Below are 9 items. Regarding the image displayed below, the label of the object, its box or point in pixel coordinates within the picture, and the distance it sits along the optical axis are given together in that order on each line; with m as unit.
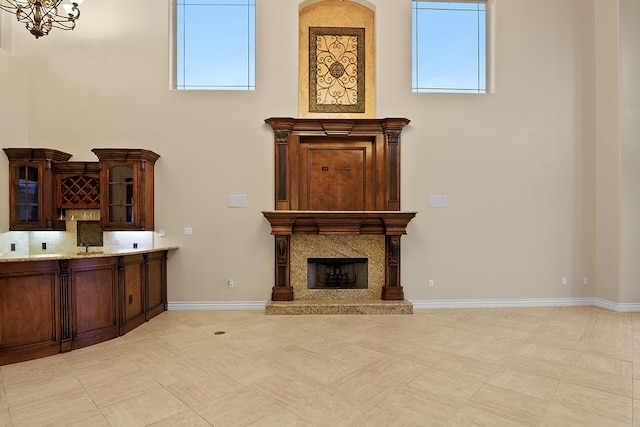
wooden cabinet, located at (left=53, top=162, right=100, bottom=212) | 4.79
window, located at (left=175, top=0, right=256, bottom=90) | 5.30
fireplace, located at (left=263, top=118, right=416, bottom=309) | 4.86
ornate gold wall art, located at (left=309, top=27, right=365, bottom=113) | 5.43
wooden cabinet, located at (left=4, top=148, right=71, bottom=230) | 4.61
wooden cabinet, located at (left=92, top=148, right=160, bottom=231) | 4.62
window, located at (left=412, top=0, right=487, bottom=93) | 5.43
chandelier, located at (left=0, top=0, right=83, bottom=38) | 3.12
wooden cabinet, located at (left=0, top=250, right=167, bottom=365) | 3.19
